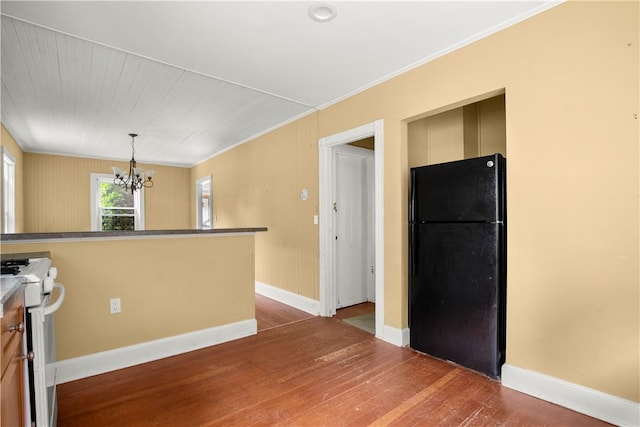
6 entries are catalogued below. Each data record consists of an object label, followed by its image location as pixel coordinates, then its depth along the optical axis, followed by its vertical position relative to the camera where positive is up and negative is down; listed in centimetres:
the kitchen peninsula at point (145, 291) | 238 -66
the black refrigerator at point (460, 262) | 230 -40
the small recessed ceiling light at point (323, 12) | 204 +129
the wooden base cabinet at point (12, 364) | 93 -48
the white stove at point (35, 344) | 124 -51
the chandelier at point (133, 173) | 473 +64
